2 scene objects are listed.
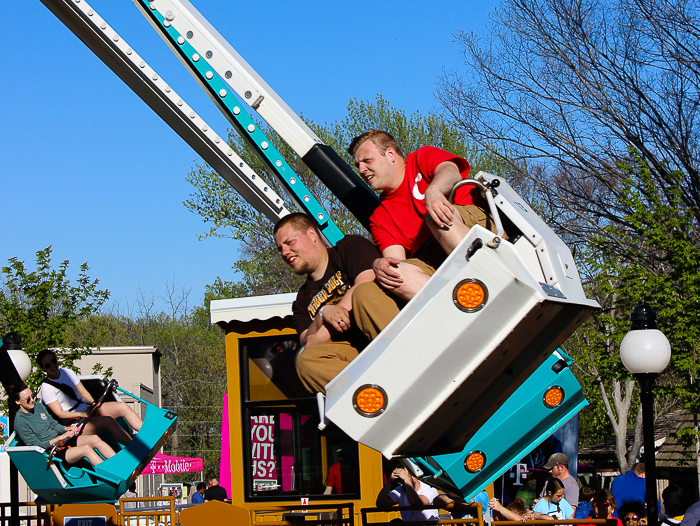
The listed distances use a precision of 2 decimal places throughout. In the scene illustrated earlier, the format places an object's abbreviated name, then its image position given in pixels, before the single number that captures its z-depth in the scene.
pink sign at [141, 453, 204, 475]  26.55
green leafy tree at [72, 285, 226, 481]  44.84
